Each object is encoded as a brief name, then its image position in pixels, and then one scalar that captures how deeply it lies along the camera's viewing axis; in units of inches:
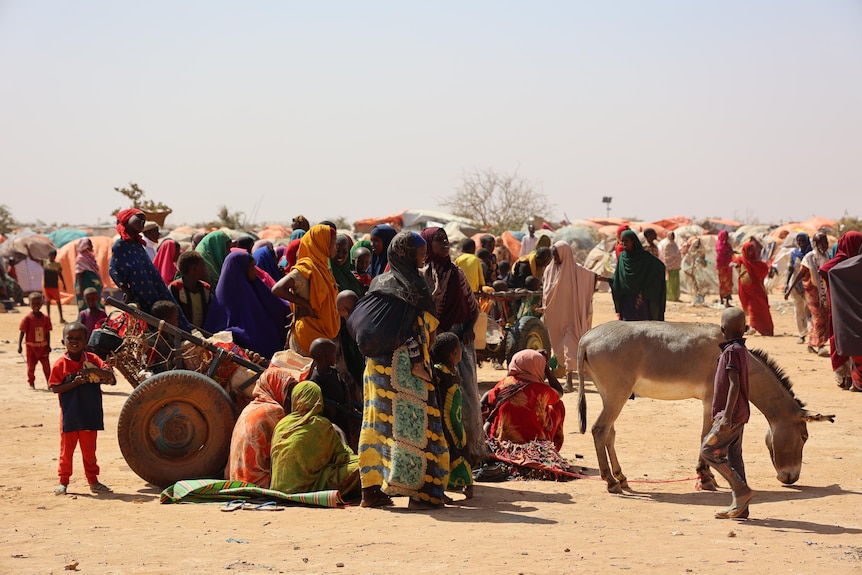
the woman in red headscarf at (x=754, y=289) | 794.8
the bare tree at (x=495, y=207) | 1932.8
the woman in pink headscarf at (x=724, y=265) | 1029.2
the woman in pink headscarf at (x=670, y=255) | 1099.3
